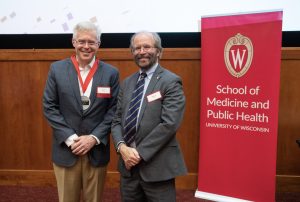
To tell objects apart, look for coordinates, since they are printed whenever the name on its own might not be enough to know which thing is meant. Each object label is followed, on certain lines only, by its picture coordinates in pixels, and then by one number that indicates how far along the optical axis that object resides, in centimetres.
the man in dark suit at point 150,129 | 173
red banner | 251
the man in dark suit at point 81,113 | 190
